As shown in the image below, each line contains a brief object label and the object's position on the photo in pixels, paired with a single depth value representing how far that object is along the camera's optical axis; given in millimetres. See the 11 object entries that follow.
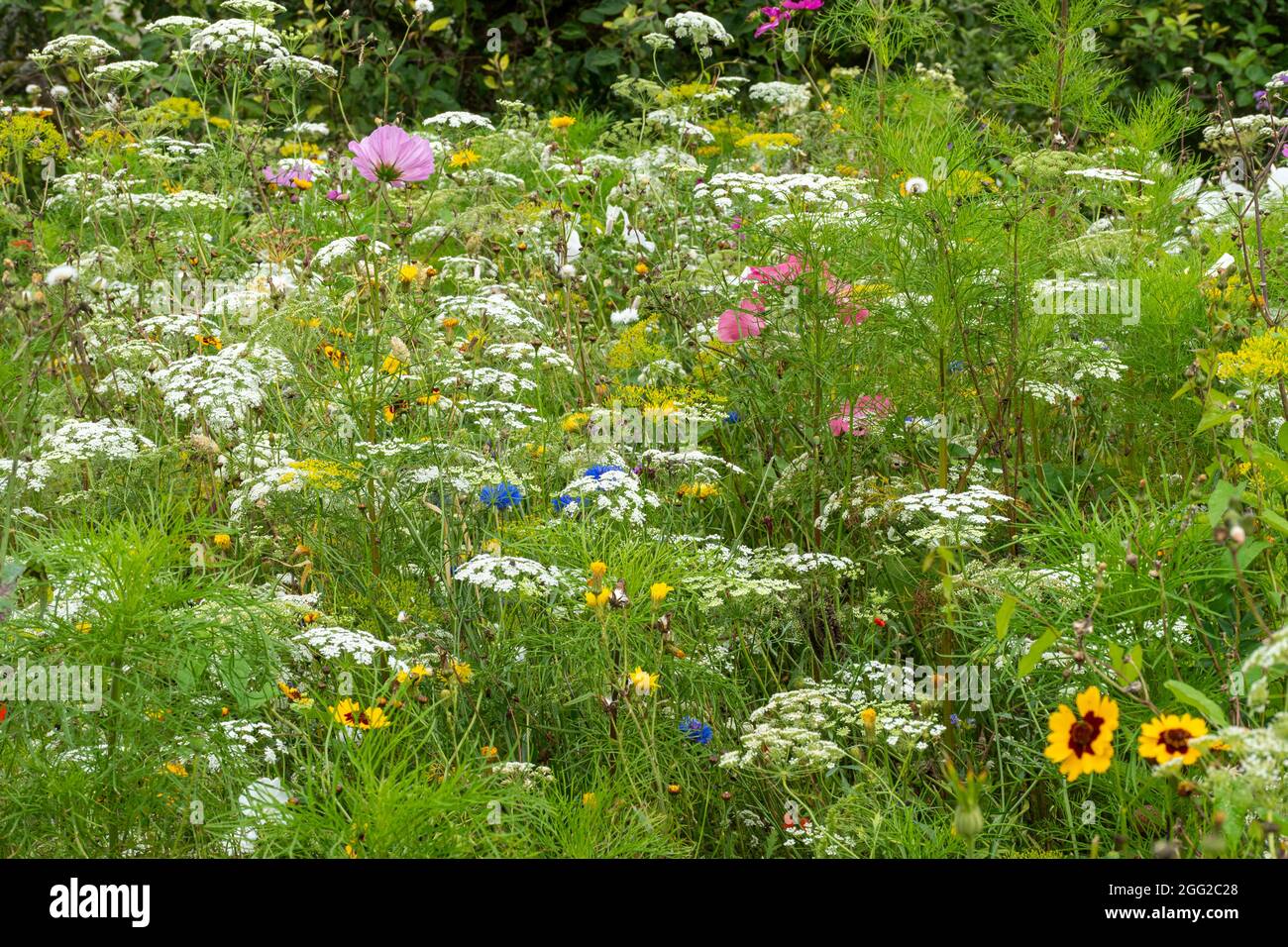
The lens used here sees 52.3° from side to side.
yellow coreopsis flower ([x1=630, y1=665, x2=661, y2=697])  2018
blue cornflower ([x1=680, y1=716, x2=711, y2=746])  2345
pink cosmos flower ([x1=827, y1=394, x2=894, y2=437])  2985
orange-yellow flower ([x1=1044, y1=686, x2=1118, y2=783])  1601
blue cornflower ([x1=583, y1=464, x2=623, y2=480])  2551
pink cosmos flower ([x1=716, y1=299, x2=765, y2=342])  3096
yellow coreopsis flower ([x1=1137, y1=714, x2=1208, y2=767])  1519
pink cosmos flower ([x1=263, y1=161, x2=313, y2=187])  4280
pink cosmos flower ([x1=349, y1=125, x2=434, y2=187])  3229
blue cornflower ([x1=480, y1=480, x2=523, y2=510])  2713
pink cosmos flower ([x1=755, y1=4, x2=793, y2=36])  4504
